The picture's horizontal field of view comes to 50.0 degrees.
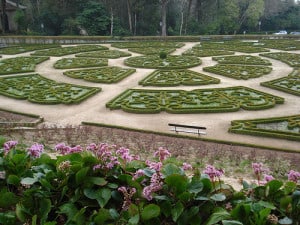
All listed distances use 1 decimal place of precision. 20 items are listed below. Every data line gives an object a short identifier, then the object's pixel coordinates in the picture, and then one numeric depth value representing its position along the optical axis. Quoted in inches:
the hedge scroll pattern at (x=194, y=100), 649.0
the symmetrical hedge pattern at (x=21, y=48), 1441.6
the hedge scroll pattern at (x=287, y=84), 768.6
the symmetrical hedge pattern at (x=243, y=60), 1091.3
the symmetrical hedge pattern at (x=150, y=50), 1357.0
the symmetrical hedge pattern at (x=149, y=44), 1583.4
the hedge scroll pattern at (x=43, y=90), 730.8
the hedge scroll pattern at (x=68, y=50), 1378.7
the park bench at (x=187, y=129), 527.8
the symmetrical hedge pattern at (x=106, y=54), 1277.1
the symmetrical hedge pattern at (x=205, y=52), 1285.7
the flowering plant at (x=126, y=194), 141.2
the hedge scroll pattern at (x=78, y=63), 1085.8
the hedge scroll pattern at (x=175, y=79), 839.1
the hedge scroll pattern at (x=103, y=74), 894.4
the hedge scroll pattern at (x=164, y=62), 1058.1
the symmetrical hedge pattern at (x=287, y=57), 1085.0
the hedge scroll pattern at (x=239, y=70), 908.6
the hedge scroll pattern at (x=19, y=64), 1028.5
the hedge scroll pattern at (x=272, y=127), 519.3
